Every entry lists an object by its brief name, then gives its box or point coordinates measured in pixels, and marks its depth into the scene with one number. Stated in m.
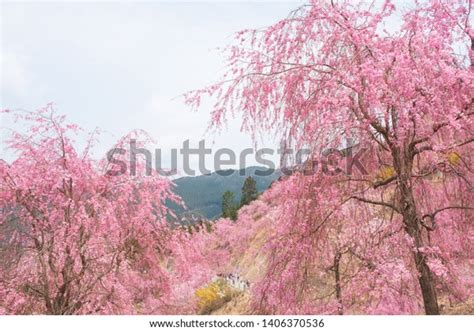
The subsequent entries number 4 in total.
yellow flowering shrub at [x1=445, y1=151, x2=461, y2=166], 4.52
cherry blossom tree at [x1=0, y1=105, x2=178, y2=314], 5.39
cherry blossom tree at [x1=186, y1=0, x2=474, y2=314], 4.10
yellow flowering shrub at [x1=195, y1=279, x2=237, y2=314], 15.20
